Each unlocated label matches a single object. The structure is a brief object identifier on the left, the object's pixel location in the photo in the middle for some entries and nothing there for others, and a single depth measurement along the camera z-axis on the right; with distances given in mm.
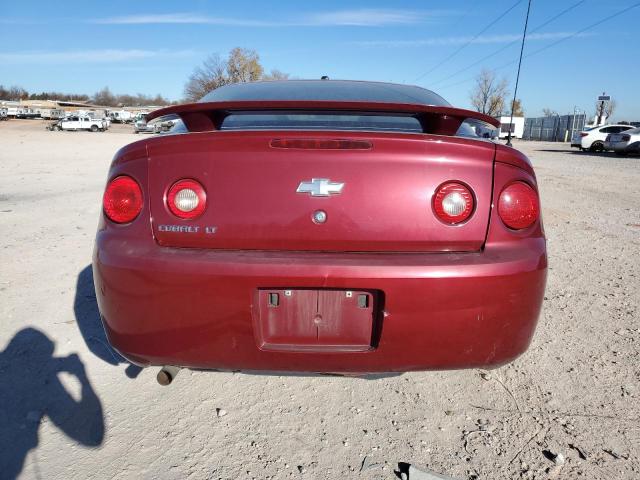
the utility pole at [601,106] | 39938
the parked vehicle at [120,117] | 72250
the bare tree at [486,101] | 63834
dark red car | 1548
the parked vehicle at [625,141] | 19344
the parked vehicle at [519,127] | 52359
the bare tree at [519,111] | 70650
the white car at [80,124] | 44469
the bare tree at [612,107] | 82112
